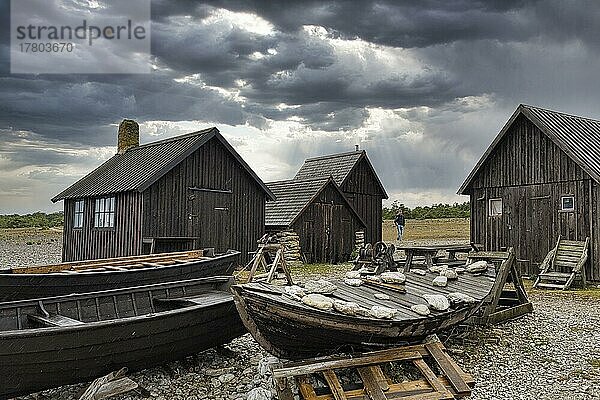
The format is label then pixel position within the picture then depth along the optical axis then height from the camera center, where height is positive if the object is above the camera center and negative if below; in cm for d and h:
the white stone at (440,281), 1012 -125
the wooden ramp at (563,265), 1727 -164
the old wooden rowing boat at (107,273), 1053 -123
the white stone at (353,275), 1009 -111
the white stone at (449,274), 1092 -119
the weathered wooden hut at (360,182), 3069 +188
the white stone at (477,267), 1214 -118
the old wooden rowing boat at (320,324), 671 -142
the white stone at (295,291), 736 -103
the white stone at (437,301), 801 -129
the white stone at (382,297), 845 -127
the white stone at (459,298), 866 -134
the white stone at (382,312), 709 -127
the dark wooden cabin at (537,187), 1809 +102
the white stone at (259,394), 718 -237
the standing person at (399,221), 3466 -38
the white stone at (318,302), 694 -111
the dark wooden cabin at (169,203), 1927 +50
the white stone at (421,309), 764 -133
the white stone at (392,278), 951 -110
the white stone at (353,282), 923 -113
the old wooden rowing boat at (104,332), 666 -158
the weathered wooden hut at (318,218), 2497 -14
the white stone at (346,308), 692 -118
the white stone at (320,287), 802 -113
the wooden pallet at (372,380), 674 -213
